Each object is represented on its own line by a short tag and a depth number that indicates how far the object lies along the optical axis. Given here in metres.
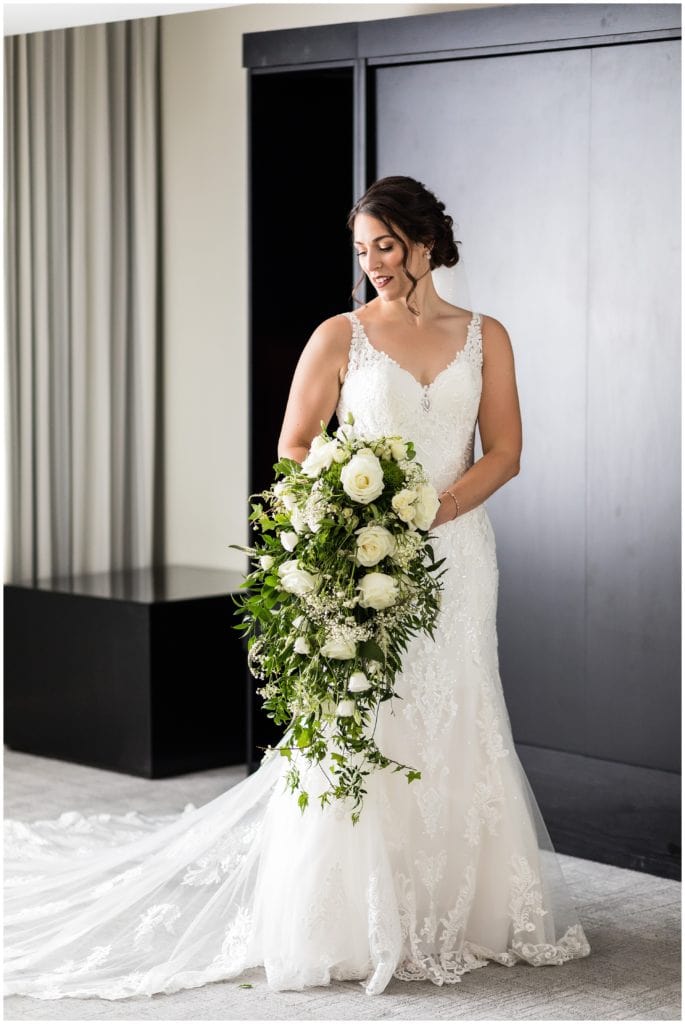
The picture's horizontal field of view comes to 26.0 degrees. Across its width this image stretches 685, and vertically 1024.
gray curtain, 6.24
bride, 3.44
